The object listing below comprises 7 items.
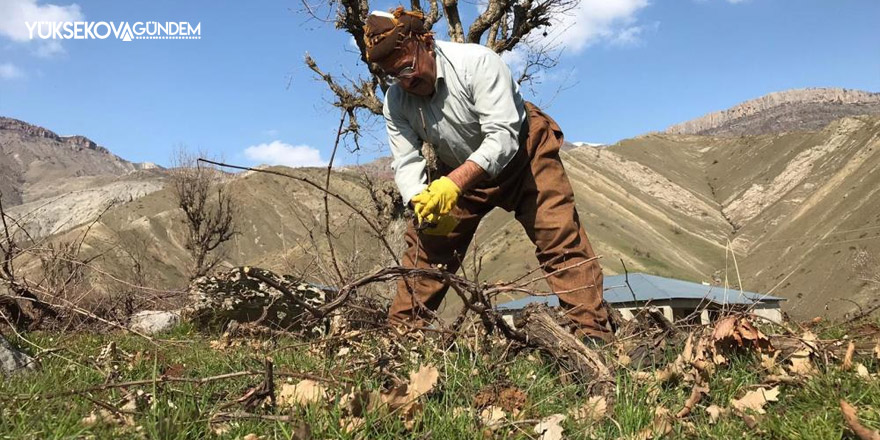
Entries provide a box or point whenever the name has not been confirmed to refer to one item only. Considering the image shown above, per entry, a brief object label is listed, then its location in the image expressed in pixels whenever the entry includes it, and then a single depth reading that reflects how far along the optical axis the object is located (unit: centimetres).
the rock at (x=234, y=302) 552
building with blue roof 1784
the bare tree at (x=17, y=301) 340
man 279
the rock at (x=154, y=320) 543
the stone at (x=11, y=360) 222
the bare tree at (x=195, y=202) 2498
